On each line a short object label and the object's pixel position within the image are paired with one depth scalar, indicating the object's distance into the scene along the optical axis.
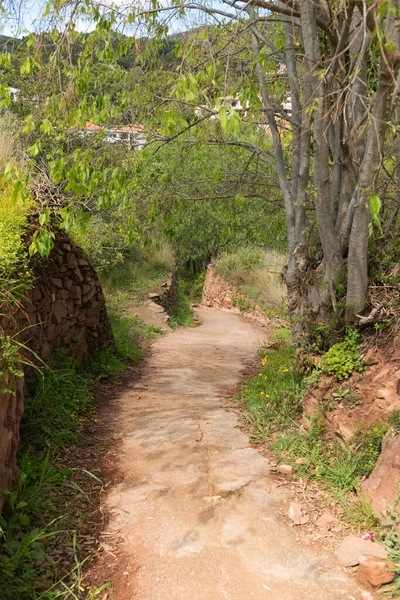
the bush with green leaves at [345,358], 4.36
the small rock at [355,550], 3.00
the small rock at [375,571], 2.79
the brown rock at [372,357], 4.21
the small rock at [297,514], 3.47
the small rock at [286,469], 4.09
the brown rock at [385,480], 3.24
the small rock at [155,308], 13.11
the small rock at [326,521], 3.41
